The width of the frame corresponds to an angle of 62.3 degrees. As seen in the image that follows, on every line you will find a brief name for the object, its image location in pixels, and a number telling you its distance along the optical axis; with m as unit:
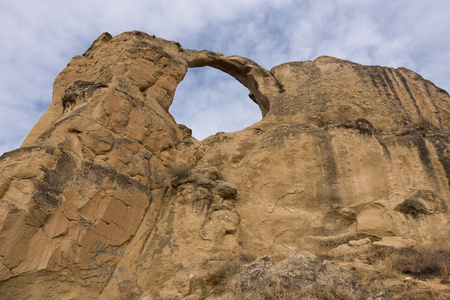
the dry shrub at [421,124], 12.73
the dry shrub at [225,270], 7.48
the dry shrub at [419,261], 6.89
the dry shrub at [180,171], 11.02
